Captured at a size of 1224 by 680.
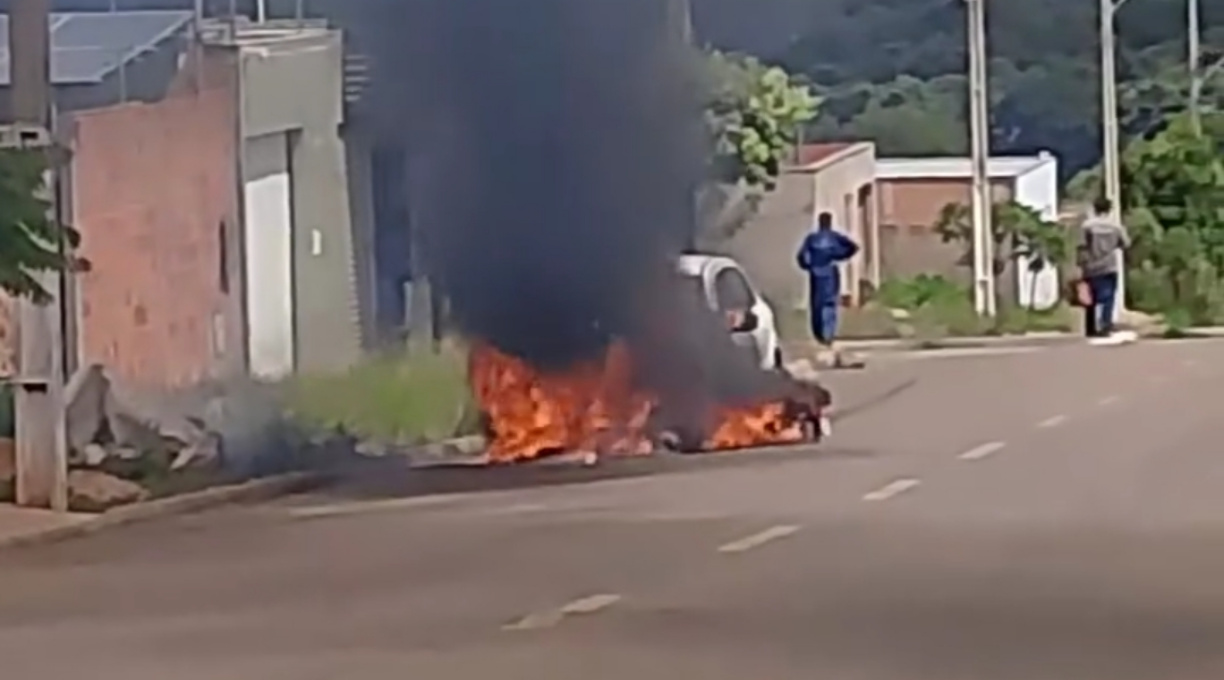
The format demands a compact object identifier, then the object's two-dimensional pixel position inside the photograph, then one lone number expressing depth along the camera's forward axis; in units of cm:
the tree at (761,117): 4809
